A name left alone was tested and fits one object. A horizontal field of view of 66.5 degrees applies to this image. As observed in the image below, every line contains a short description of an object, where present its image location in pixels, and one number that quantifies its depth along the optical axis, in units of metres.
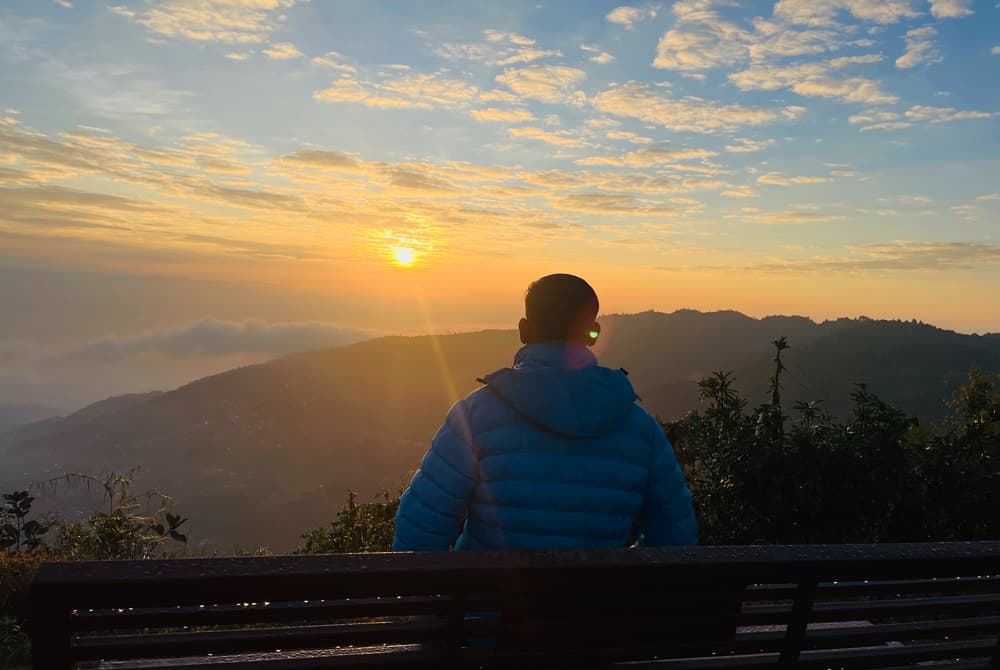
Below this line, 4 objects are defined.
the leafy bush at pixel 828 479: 5.95
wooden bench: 1.70
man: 2.54
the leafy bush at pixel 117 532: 6.50
